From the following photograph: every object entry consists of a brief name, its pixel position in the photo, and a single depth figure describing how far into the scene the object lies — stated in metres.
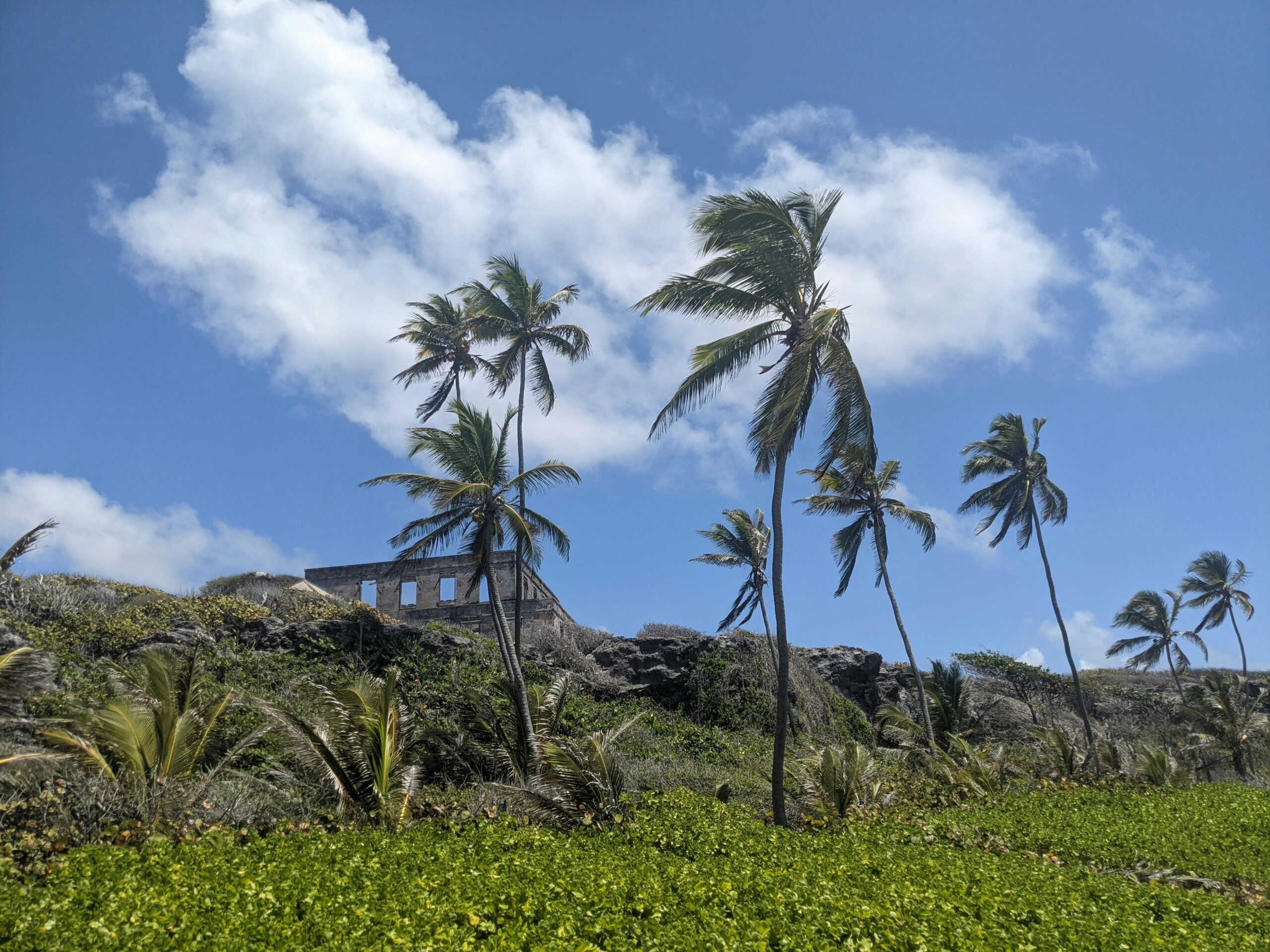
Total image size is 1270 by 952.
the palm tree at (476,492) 16.92
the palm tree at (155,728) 10.17
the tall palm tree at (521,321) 22.69
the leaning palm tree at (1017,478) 26.58
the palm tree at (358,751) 10.88
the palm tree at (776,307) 13.83
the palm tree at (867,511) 24.92
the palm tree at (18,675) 9.62
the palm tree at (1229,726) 24.19
